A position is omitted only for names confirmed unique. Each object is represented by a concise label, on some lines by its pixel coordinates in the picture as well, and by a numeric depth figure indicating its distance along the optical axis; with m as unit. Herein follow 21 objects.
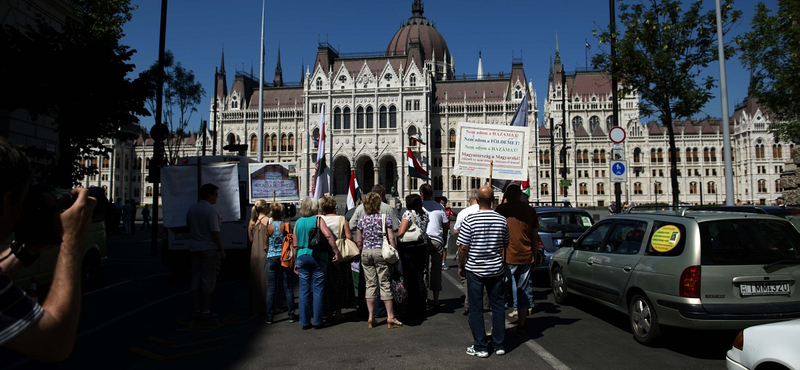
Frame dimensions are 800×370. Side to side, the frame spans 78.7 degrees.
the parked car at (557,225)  10.13
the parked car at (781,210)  7.99
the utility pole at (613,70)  13.49
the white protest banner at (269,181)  12.02
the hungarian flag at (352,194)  11.80
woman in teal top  6.52
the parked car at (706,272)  5.16
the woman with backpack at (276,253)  7.20
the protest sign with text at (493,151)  8.69
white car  3.14
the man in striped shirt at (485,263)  5.34
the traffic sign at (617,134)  12.85
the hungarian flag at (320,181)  11.70
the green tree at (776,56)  13.08
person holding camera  1.58
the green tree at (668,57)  12.52
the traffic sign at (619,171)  12.70
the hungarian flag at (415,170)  15.90
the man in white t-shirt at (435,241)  7.80
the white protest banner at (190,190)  9.76
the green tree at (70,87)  10.48
